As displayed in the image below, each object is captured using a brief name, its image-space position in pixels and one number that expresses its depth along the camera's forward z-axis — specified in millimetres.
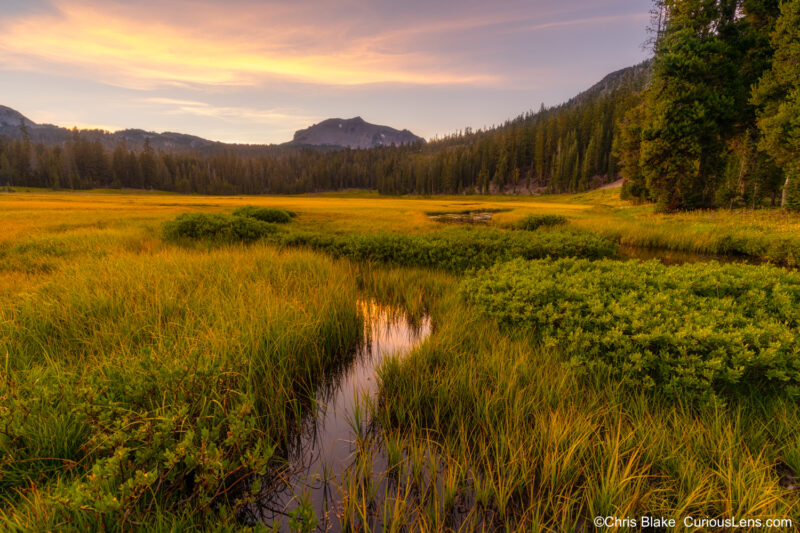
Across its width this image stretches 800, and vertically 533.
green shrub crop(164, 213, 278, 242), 15125
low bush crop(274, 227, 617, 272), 12203
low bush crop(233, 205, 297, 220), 22703
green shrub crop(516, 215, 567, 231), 23256
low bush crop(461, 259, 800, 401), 4055
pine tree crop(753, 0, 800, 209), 20484
